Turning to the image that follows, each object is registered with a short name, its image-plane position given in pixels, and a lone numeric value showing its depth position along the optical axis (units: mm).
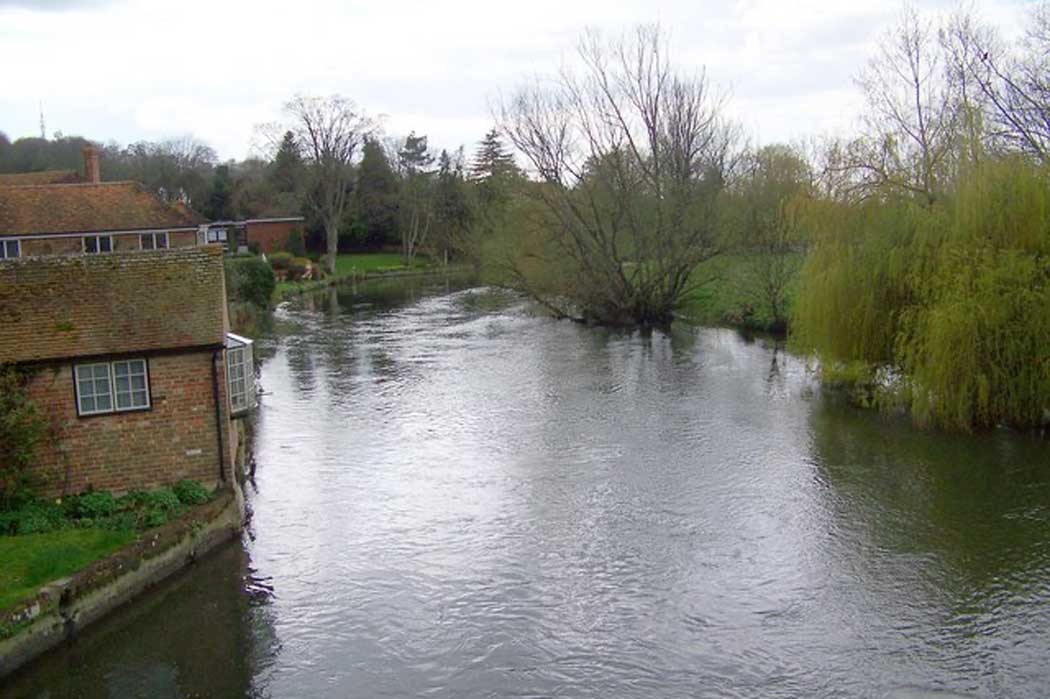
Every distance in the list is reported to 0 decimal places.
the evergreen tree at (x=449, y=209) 71356
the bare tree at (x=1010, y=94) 23250
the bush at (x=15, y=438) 13336
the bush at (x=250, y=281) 40281
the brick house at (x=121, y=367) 14141
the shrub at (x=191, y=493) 14336
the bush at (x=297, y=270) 61969
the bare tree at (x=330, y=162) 67375
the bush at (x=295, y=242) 69375
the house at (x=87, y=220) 37844
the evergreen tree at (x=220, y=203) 71250
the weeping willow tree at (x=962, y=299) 18797
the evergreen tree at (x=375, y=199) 74562
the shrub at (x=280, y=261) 62181
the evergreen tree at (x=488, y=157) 80750
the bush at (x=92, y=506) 13625
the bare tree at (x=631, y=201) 38156
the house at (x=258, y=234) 68125
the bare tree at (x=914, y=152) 21969
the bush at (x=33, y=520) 12953
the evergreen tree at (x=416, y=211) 73188
